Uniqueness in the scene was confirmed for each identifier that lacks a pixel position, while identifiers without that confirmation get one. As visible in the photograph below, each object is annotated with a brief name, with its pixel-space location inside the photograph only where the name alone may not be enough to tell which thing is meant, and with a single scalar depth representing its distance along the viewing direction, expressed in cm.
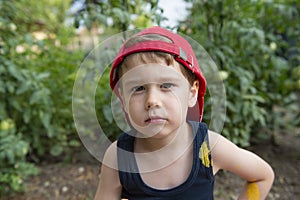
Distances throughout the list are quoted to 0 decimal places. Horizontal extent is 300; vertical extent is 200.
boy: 92
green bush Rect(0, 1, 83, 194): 194
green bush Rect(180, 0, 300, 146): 206
